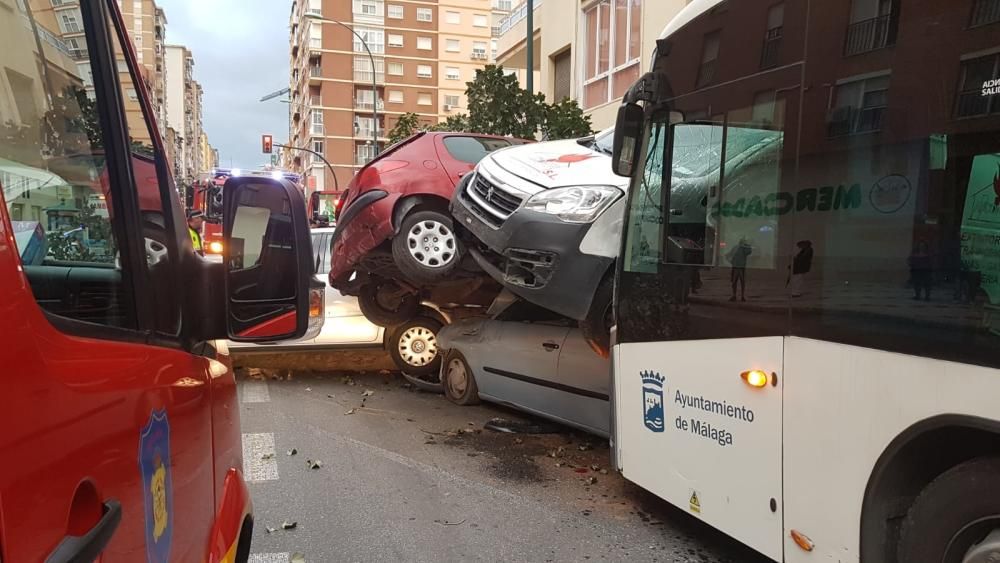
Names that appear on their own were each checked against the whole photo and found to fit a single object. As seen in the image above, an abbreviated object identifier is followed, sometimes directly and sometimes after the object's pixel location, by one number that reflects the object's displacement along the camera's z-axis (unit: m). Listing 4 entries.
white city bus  2.34
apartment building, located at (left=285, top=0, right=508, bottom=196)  70.62
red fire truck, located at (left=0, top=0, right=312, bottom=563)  1.04
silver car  5.81
